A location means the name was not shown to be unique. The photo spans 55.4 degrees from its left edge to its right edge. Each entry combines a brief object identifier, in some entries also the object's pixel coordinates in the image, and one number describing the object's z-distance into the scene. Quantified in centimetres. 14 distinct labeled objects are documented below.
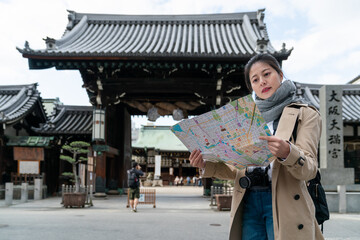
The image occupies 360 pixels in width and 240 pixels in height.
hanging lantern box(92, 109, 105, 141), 1377
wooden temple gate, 1293
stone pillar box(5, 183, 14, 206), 1243
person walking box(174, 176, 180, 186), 3332
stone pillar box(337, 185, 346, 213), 1004
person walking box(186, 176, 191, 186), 3422
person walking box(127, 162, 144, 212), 1061
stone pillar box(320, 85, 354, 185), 1005
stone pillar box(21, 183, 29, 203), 1381
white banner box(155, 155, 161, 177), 3077
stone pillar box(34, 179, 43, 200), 1461
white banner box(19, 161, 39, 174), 1522
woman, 191
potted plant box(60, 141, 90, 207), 1134
